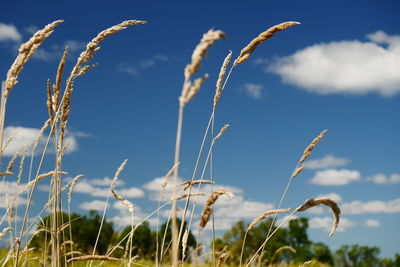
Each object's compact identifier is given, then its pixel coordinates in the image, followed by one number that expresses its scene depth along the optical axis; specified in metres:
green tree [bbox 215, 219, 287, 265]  46.29
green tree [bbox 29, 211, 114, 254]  43.67
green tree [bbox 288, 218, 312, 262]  56.19
